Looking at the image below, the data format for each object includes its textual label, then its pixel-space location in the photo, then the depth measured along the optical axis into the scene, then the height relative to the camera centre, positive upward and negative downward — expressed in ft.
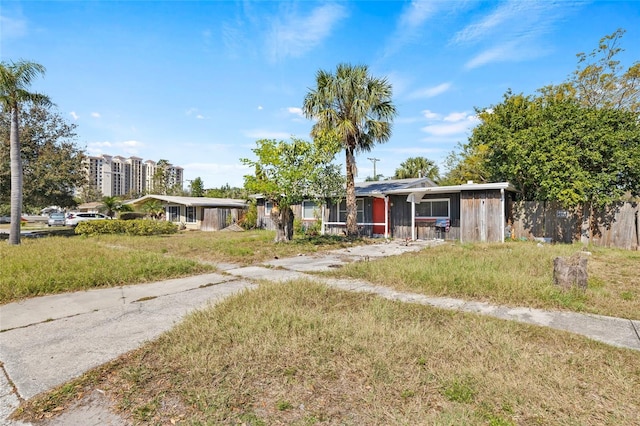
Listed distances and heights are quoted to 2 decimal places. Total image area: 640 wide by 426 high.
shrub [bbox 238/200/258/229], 76.69 -0.86
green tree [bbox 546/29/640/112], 57.36 +26.01
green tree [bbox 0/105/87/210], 54.54 +10.28
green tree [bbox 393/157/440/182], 105.29 +16.13
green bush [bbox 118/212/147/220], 94.66 +0.26
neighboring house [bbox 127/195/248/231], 80.89 +1.33
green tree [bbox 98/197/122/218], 92.68 +3.56
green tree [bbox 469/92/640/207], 37.88 +7.79
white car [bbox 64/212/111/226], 89.46 -0.31
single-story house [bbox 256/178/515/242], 45.24 +0.73
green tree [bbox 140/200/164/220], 86.69 +2.16
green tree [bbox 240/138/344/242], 41.88 +5.88
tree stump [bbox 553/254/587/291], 17.94 -3.36
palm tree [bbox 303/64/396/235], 47.83 +17.00
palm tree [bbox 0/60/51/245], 40.52 +15.48
